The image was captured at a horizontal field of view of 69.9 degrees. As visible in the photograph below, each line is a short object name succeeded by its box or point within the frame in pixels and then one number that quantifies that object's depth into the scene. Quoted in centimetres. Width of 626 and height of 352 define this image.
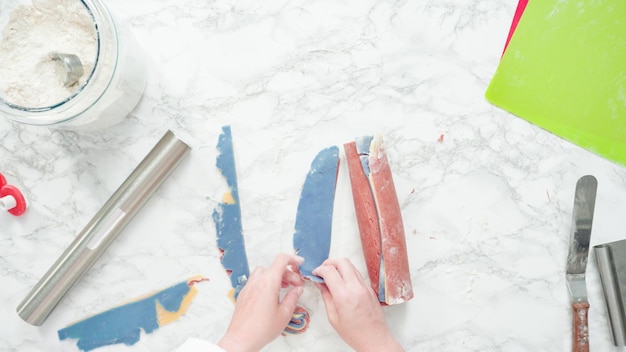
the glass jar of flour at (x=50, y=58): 70
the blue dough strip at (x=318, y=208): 84
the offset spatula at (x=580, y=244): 83
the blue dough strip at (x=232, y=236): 85
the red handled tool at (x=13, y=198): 84
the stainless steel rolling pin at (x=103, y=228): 82
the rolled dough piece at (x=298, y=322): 84
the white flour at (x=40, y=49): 71
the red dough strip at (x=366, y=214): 79
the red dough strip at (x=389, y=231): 78
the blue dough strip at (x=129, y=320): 86
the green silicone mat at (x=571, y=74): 79
